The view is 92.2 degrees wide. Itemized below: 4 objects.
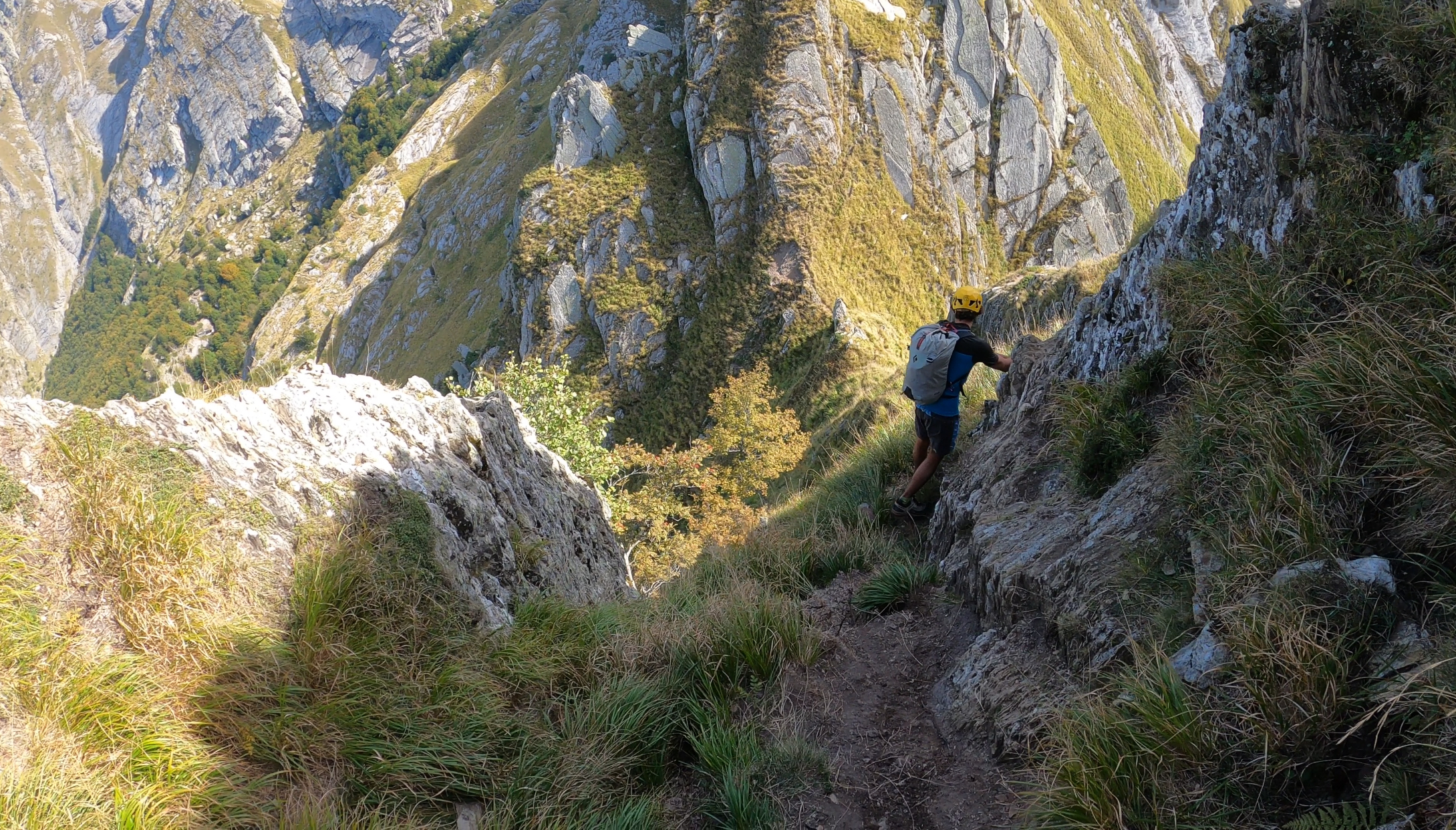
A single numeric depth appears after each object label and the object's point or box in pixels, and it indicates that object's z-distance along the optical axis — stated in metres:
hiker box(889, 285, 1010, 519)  7.86
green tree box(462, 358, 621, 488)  26.23
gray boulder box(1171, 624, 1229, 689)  3.31
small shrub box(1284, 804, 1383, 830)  2.59
